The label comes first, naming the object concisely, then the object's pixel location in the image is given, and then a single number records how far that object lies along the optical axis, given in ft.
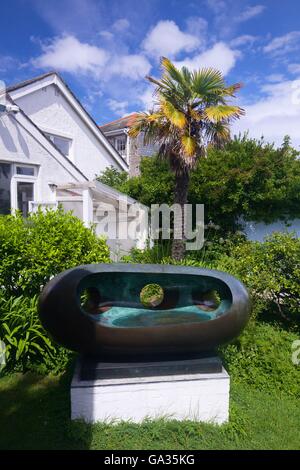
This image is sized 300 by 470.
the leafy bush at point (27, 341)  13.56
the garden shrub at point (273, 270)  17.44
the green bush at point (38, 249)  14.37
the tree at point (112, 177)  44.78
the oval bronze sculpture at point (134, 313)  10.23
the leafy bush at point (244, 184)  29.99
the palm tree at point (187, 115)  22.97
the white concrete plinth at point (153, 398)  10.48
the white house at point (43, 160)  26.73
